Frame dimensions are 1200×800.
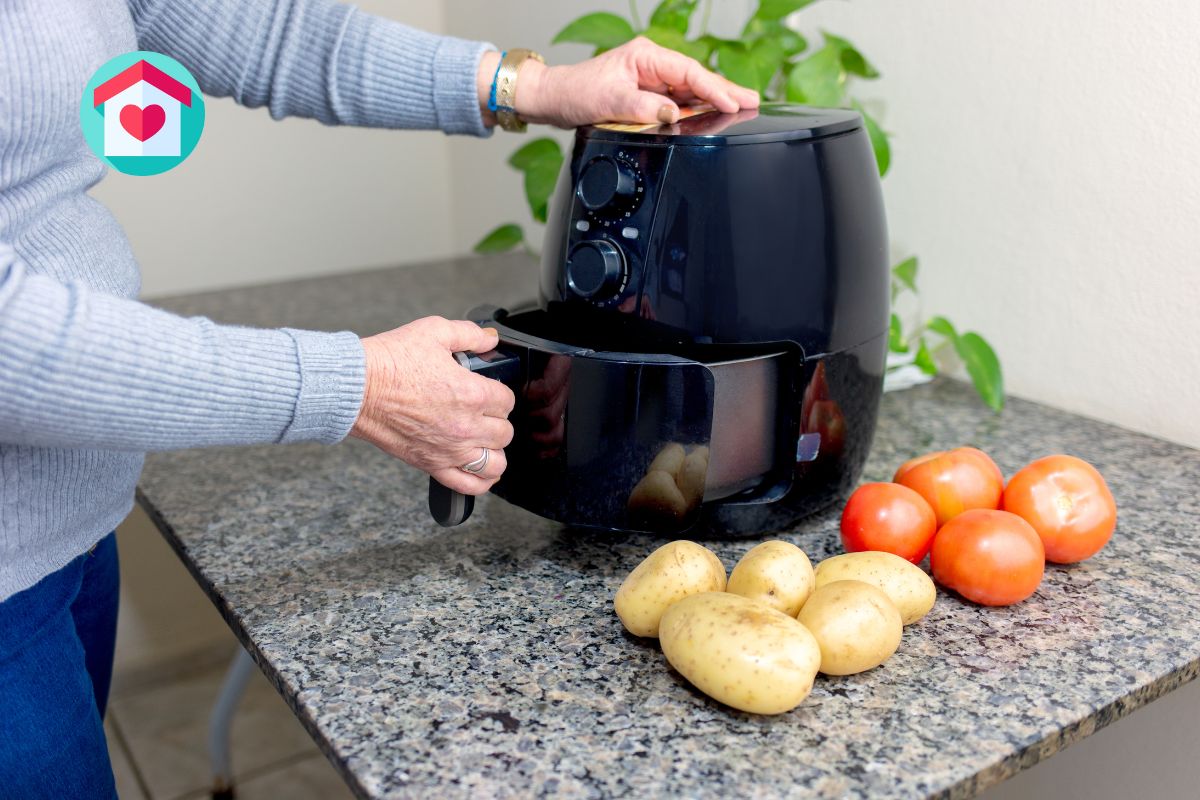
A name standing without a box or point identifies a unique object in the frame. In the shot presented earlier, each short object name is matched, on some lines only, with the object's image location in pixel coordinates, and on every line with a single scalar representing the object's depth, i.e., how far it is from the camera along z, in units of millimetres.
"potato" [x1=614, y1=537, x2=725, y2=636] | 671
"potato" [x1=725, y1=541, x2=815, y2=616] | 664
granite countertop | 576
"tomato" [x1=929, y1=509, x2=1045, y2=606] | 704
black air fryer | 720
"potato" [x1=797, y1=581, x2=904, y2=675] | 626
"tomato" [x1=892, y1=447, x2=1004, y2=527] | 790
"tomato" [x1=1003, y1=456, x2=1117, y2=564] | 755
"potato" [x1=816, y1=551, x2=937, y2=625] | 682
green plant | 1076
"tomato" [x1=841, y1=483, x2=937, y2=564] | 749
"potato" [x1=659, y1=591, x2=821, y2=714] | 583
